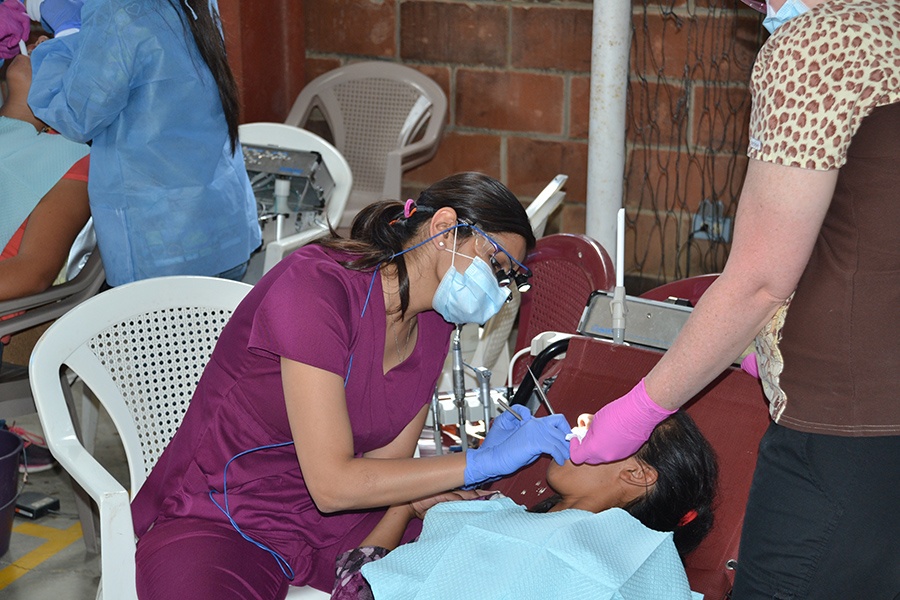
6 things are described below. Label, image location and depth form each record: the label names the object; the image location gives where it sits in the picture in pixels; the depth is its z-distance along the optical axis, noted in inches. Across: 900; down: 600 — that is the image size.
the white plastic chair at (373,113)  159.2
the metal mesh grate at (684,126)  143.9
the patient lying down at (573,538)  56.5
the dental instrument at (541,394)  68.4
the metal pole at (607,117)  123.0
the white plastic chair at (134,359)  68.6
